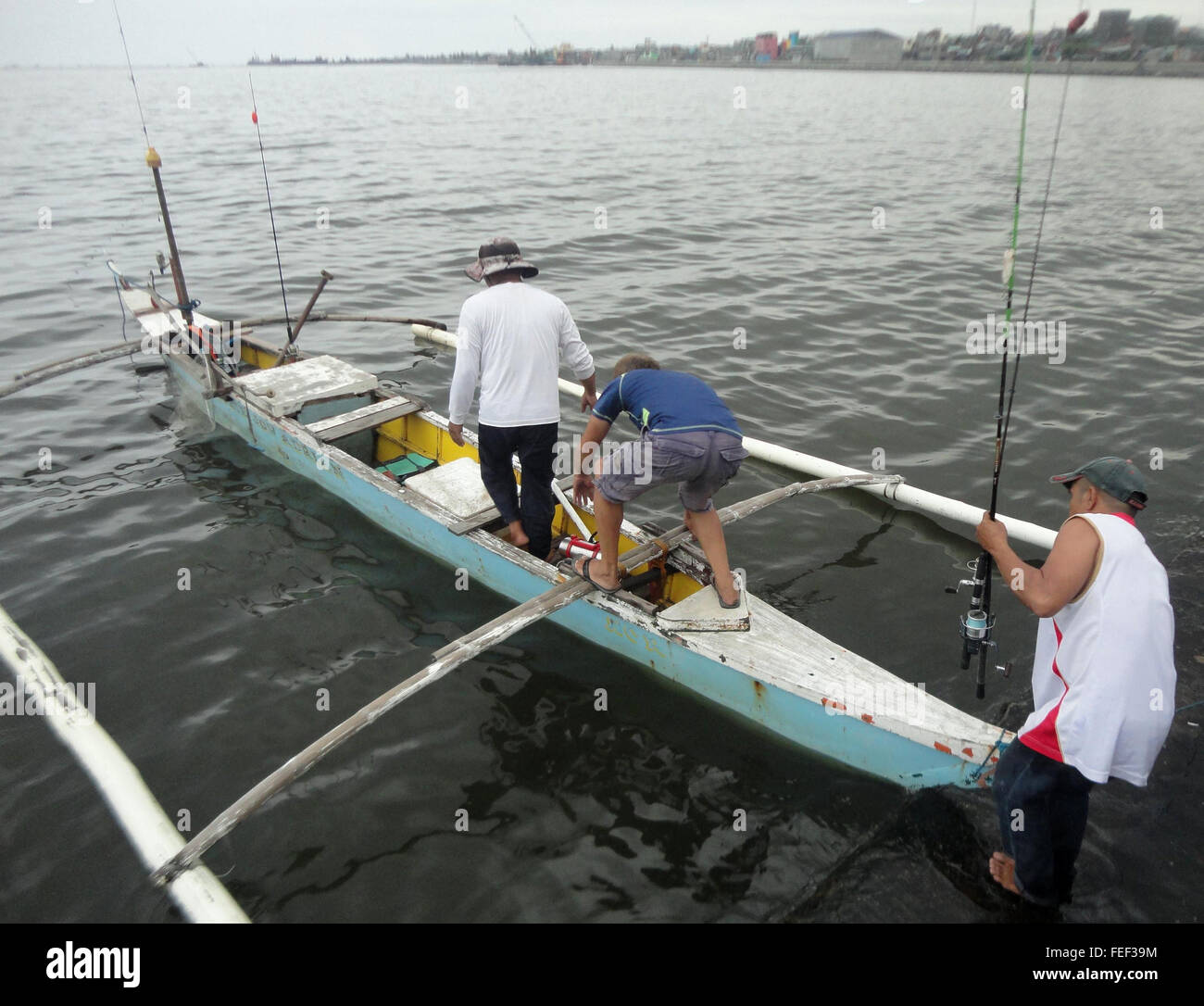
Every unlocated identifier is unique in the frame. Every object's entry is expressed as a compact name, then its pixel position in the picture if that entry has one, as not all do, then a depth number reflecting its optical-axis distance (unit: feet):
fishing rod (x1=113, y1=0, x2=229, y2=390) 30.30
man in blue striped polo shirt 16.21
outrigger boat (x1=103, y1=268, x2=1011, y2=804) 15.88
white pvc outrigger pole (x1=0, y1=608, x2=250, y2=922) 14.55
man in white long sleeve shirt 18.54
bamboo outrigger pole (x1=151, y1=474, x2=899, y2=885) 14.35
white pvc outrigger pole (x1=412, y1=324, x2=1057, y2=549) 24.40
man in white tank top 10.84
